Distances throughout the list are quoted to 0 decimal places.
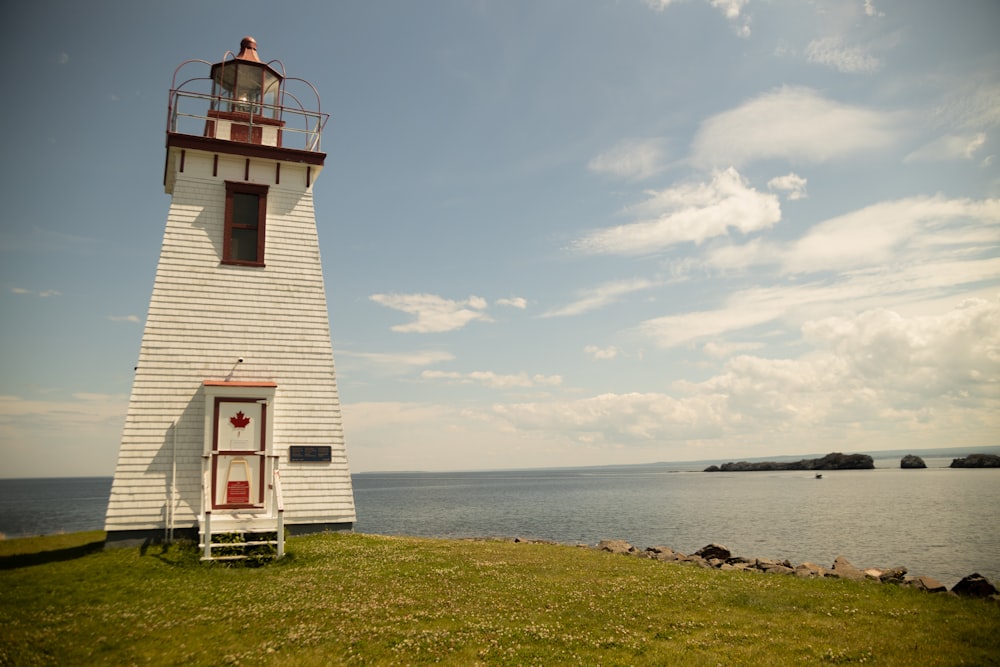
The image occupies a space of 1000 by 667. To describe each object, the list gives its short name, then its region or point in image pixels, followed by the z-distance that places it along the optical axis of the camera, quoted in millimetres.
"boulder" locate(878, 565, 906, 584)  18797
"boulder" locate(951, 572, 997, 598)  15766
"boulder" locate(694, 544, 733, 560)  26236
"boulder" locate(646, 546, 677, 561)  26333
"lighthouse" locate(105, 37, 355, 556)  19109
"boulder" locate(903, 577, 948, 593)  16516
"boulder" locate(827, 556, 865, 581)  20052
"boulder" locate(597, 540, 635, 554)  26830
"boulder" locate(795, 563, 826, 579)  21422
